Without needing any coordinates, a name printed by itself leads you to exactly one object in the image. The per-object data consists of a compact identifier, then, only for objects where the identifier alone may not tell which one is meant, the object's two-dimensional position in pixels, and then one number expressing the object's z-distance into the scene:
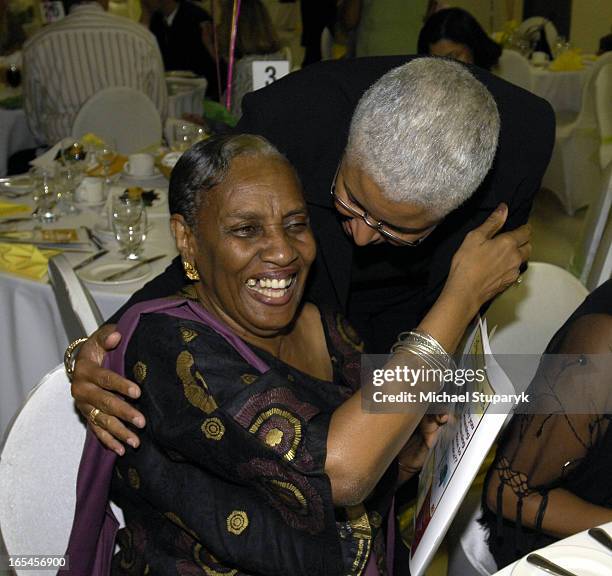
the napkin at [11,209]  3.18
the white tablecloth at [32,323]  2.56
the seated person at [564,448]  1.47
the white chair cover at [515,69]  6.54
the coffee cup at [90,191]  3.31
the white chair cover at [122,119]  4.29
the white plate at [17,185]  3.43
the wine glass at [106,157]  3.56
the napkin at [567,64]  6.93
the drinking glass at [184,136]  3.85
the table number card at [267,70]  3.40
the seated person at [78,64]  4.61
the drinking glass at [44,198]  3.13
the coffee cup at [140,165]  3.63
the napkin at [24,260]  2.63
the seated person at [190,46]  6.60
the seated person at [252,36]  4.93
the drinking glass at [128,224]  2.76
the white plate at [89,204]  3.30
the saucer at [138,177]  3.62
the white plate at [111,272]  2.54
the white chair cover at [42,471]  1.50
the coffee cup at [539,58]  7.36
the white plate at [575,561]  1.16
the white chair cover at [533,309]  2.10
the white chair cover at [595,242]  3.21
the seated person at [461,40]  3.52
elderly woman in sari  1.23
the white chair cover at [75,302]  1.72
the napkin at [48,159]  3.53
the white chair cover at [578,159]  6.11
